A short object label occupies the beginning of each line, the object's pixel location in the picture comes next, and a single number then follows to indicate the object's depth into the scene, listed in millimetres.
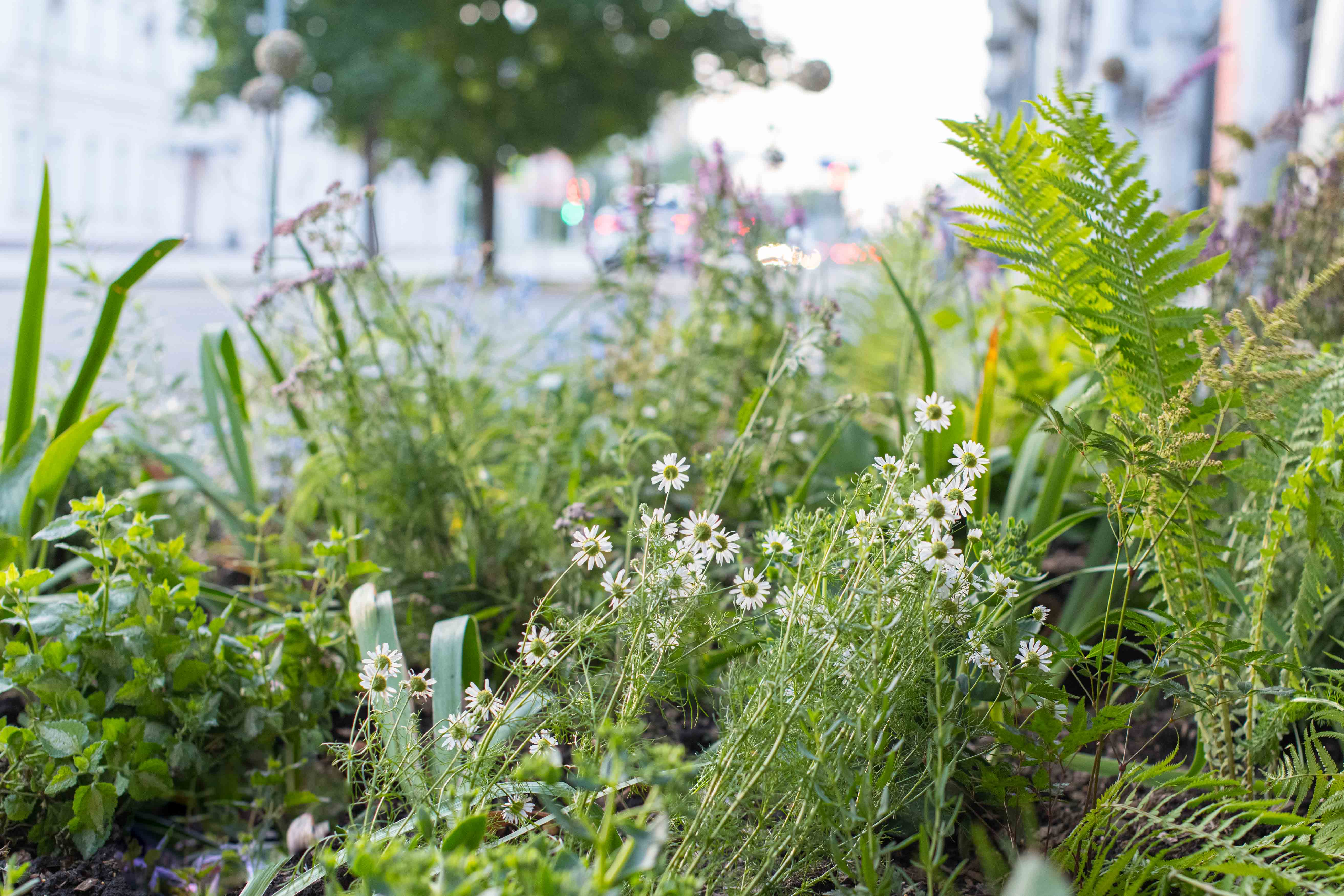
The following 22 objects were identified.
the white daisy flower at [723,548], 775
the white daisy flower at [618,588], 773
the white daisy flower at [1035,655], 776
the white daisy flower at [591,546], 779
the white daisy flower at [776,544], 787
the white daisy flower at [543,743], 764
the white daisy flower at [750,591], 776
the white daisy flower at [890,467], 770
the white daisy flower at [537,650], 770
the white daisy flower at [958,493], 763
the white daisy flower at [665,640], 769
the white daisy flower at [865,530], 761
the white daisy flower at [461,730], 757
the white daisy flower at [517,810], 764
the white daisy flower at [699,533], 776
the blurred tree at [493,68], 10365
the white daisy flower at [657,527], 771
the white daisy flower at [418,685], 774
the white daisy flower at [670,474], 790
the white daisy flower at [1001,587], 774
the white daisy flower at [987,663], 781
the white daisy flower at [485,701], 773
